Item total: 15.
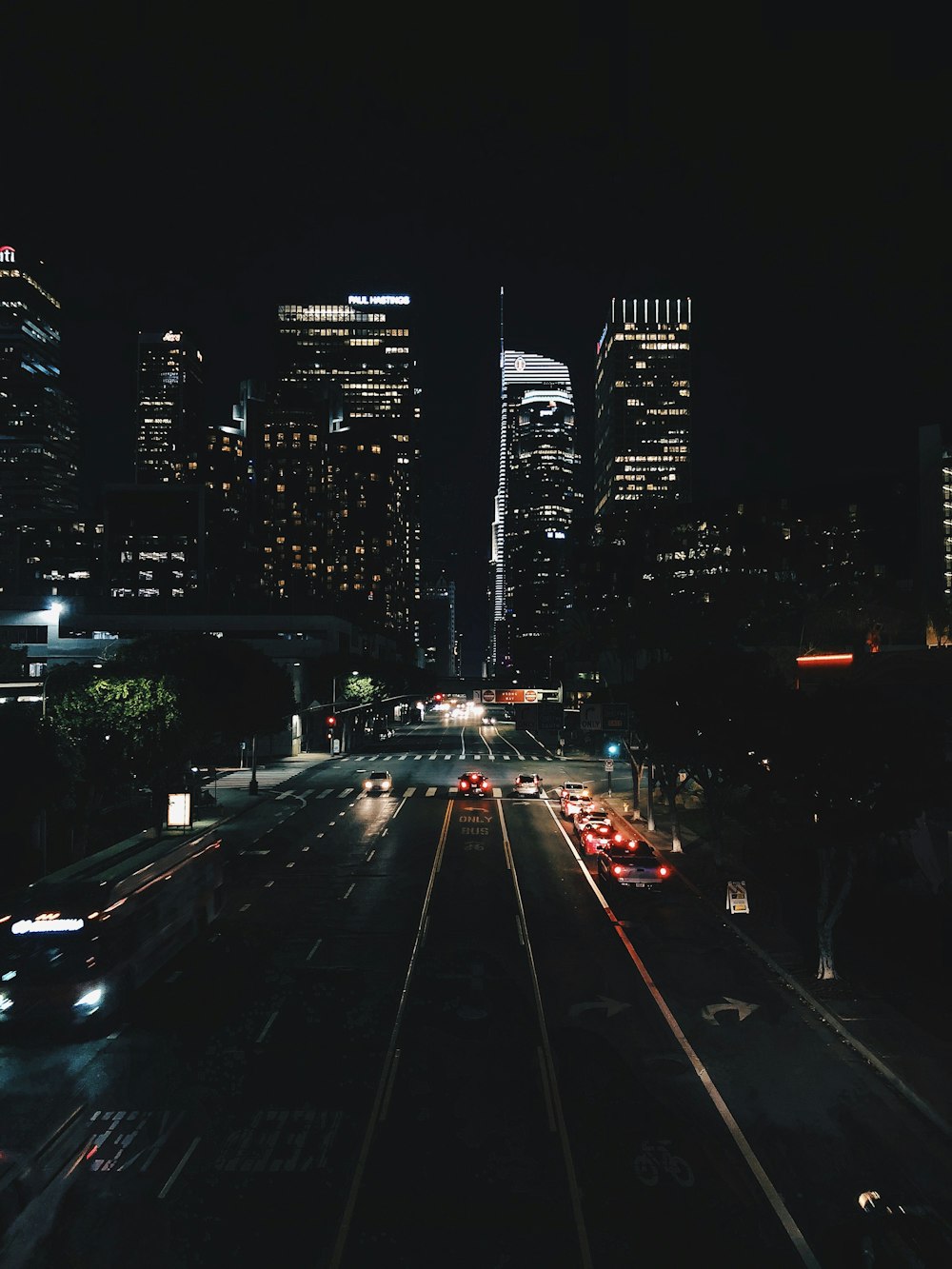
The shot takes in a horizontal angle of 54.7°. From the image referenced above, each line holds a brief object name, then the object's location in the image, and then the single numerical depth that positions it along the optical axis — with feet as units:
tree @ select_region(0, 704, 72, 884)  98.48
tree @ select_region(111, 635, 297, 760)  192.24
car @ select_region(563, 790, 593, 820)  163.22
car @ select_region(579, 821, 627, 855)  125.21
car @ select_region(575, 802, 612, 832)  142.10
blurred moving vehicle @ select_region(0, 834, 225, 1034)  59.98
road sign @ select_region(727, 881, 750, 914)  92.27
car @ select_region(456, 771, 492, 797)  202.90
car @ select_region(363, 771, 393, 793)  216.54
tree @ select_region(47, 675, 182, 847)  125.90
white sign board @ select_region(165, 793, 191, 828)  140.97
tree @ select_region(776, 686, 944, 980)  69.26
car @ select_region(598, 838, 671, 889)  103.91
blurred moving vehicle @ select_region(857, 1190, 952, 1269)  33.86
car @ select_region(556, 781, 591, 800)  184.89
